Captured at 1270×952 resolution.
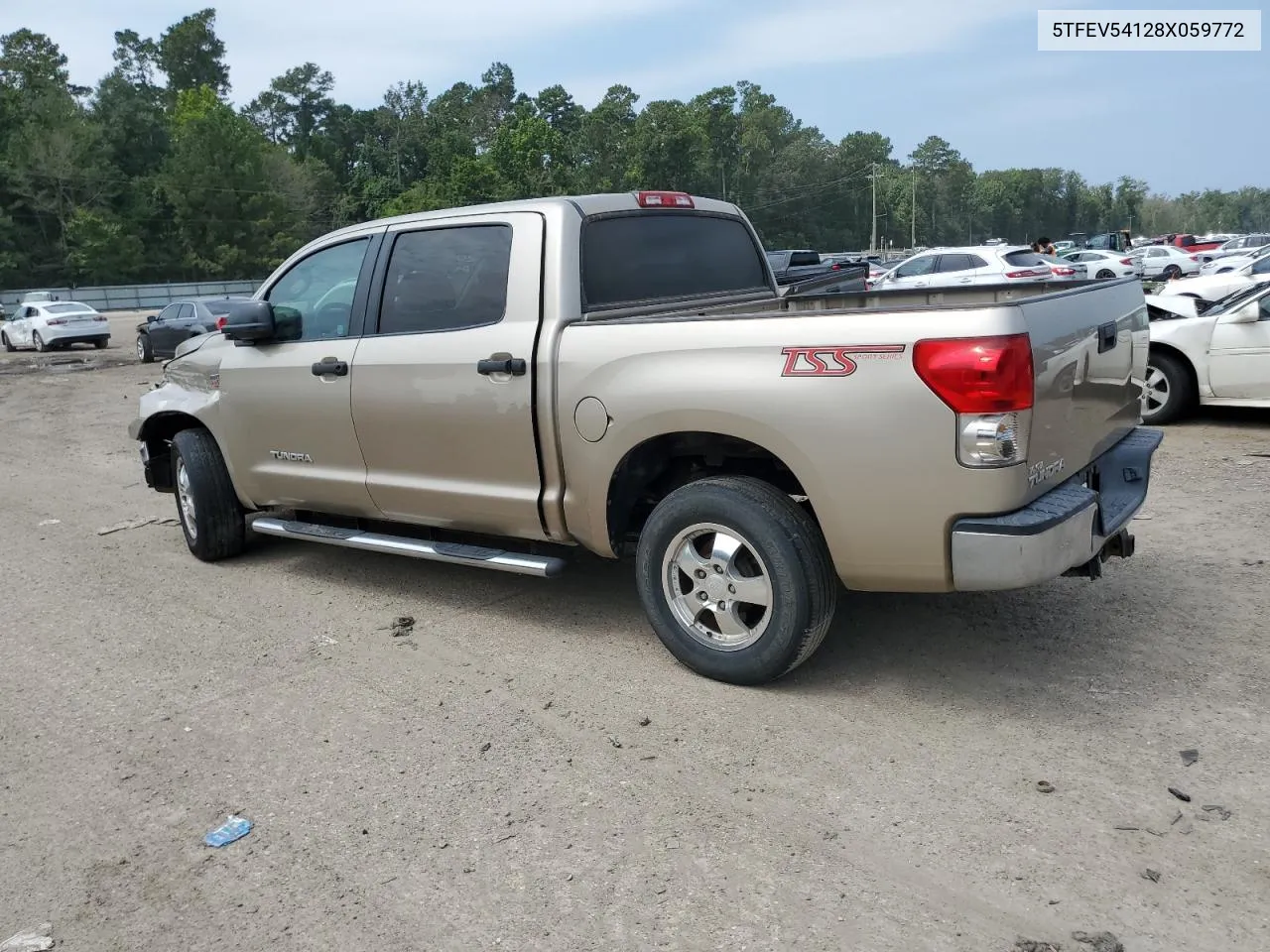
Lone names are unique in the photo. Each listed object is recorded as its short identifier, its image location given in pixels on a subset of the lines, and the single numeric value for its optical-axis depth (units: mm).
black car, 22172
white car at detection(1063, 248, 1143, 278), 30689
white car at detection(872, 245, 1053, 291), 20891
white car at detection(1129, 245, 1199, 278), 36688
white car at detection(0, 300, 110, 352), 27719
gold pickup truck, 3504
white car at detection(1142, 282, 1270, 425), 8938
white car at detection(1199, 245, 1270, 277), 22617
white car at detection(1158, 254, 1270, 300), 16766
